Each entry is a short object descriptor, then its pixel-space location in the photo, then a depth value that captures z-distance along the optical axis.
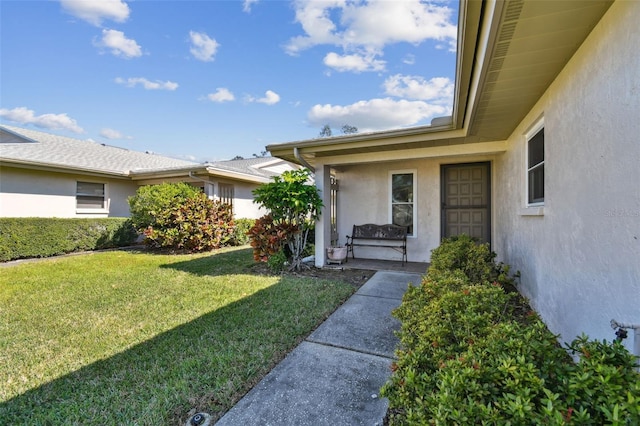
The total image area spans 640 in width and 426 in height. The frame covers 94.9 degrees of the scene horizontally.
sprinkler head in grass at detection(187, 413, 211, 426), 1.99
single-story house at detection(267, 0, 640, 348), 1.84
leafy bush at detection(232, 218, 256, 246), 11.02
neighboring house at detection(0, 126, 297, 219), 8.90
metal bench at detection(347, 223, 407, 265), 7.22
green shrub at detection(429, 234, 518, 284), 3.94
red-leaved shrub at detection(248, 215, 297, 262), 6.40
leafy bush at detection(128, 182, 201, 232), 9.31
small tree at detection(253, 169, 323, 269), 6.15
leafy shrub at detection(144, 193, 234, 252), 9.22
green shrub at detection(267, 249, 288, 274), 6.32
